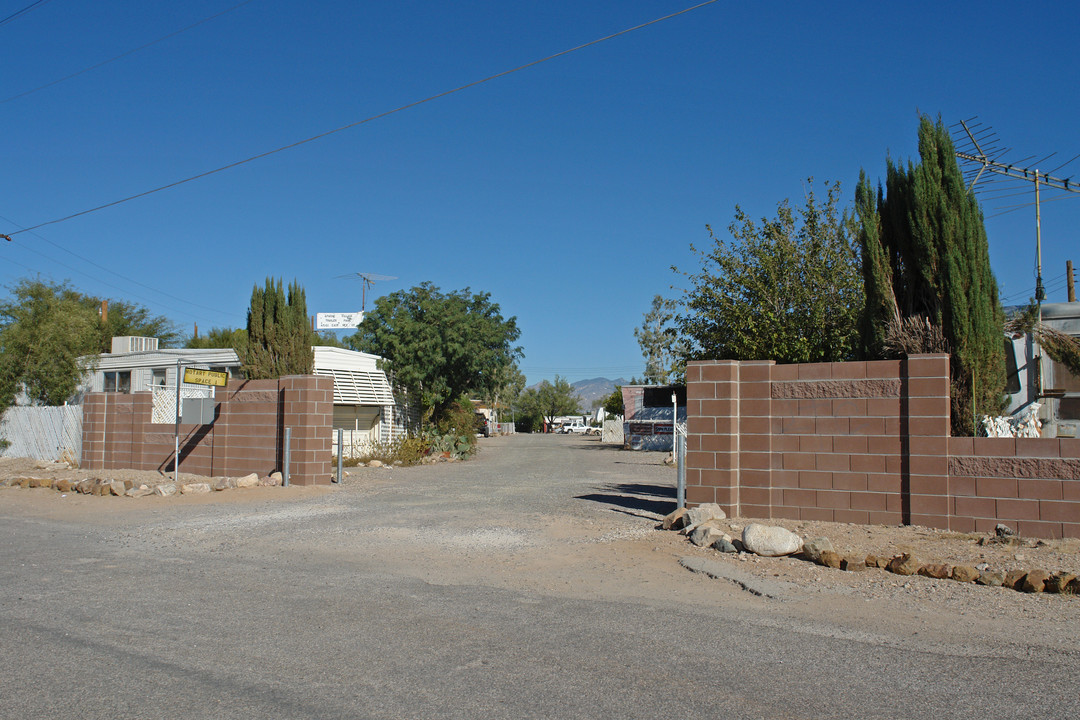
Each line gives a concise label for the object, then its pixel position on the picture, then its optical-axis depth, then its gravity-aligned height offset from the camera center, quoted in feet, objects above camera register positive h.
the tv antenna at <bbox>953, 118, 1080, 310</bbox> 54.34 +16.73
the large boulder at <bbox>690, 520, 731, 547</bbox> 31.01 -5.59
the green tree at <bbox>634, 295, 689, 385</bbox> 175.11 +11.94
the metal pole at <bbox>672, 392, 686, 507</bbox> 36.99 -4.06
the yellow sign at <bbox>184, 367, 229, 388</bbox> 56.54 +1.25
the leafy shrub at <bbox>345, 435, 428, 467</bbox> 78.59 -6.05
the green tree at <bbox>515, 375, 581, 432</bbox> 309.83 -2.86
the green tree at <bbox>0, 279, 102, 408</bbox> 86.63 +5.05
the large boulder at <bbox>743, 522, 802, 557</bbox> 28.04 -5.28
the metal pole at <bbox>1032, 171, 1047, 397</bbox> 55.52 +10.04
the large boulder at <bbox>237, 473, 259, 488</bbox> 54.03 -6.04
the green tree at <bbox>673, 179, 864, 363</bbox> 57.00 +7.82
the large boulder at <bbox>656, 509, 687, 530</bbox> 34.68 -5.59
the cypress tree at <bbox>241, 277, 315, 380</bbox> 63.05 +4.96
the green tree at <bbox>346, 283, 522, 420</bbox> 93.86 +6.49
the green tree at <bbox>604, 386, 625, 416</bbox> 170.82 -1.75
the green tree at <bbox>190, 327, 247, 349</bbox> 176.65 +12.79
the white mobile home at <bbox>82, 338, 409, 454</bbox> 86.22 +1.87
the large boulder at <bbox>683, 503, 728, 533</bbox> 33.71 -5.24
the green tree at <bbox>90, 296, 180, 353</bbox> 159.33 +15.48
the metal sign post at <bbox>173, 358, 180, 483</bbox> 57.52 -4.59
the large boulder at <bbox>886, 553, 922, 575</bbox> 24.94 -5.42
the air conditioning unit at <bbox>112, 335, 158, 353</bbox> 103.65 +6.85
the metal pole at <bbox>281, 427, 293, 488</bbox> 54.49 -5.36
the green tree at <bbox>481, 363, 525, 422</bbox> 242.66 -0.07
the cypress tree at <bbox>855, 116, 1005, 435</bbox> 33.68 +5.61
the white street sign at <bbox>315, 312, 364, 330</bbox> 208.03 +19.84
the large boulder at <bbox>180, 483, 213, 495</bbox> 51.39 -6.26
